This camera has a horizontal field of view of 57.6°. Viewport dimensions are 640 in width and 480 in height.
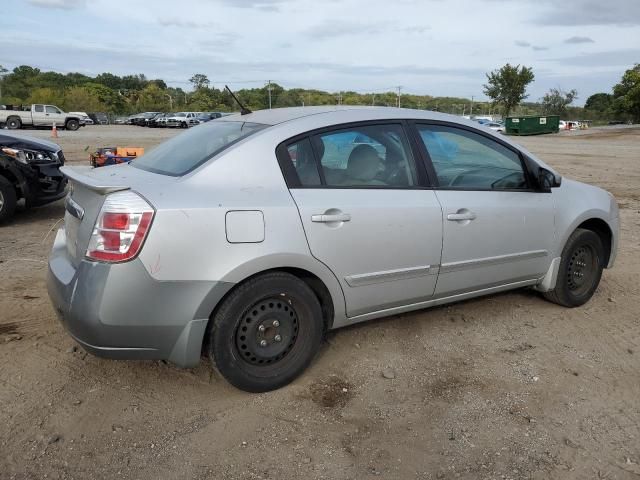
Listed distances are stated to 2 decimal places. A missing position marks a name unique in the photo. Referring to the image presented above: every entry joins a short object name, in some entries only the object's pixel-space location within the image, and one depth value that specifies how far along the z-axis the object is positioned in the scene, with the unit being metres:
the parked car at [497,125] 52.11
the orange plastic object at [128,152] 8.51
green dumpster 47.19
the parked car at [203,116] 50.14
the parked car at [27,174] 7.17
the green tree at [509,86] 60.66
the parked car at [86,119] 46.48
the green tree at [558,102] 72.56
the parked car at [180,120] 49.72
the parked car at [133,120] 54.53
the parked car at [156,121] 50.39
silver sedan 2.88
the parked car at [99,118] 54.38
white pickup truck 36.75
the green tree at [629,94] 54.12
